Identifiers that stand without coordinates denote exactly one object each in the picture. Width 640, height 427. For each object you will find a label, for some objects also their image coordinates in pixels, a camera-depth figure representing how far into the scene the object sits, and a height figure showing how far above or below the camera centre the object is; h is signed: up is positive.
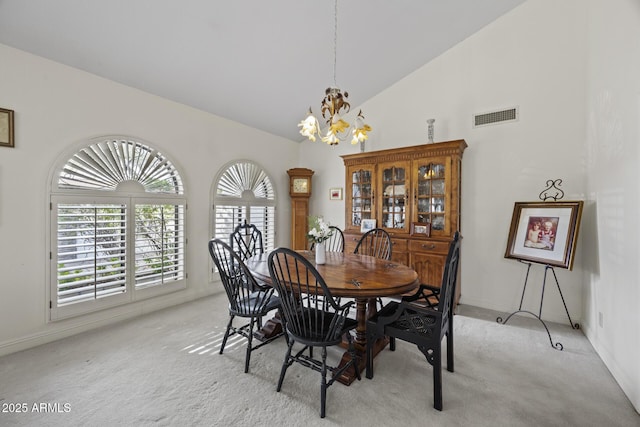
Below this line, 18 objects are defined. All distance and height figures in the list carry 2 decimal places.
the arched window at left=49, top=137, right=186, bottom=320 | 2.69 -0.19
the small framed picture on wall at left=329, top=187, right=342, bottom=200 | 4.93 +0.33
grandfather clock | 4.98 +0.17
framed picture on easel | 2.81 -0.21
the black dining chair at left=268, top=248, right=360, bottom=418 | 1.79 -0.80
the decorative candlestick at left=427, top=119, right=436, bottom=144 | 3.77 +1.12
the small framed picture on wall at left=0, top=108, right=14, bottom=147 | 2.37 +0.70
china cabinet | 3.52 +0.17
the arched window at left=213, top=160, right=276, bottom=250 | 4.08 +0.17
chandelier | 2.27 +0.77
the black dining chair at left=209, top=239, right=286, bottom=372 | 2.22 -0.72
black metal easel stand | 2.87 -1.04
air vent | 3.44 +1.23
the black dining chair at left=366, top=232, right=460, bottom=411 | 1.80 -0.82
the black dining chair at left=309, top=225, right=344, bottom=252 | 4.43 -0.52
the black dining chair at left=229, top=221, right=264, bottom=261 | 3.36 -0.43
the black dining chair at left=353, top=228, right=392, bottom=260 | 3.64 -0.51
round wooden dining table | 1.88 -0.51
